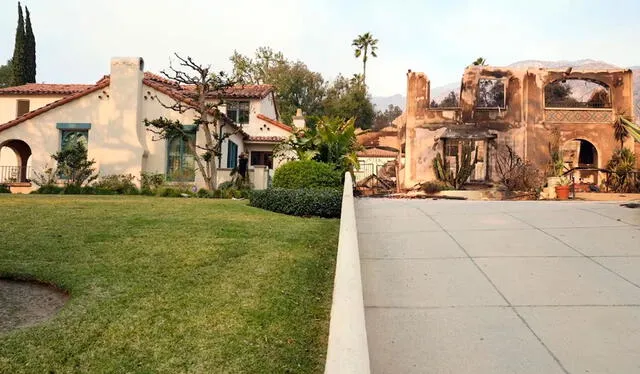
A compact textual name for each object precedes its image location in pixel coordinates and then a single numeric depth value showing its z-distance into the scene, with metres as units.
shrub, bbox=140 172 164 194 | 19.70
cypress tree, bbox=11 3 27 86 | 31.48
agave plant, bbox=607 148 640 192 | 18.19
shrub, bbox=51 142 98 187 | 18.89
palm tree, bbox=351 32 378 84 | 52.91
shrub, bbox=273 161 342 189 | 13.43
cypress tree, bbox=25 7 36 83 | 32.06
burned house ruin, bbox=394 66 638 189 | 21.94
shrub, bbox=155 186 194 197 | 18.36
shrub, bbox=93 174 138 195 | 18.72
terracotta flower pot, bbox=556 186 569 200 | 14.75
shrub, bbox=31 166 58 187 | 19.27
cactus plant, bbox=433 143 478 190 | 19.19
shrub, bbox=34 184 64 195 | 18.27
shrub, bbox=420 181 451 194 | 18.39
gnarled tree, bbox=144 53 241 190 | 19.09
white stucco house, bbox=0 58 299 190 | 20.09
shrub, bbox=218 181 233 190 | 19.55
